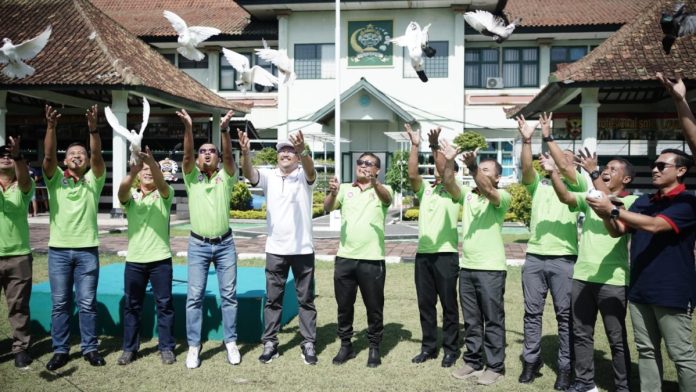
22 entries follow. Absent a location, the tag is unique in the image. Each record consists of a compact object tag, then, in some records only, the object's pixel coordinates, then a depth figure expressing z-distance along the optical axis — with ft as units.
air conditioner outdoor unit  82.94
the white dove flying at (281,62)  21.83
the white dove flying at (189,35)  20.99
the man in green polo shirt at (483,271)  17.06
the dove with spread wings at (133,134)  16.38
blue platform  20.52
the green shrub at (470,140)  73.51
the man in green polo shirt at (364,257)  18.42
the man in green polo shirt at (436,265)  18.52
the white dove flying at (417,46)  22.16
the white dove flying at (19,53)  17.21
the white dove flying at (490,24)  21.48
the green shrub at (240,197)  70.08
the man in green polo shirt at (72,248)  17.93
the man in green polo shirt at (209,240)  18.34
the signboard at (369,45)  81.56
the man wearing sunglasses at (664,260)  13.20
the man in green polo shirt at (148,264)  18.28
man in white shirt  18.62
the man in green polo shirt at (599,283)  15.10
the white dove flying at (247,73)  22.26
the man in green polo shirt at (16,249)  17.90
